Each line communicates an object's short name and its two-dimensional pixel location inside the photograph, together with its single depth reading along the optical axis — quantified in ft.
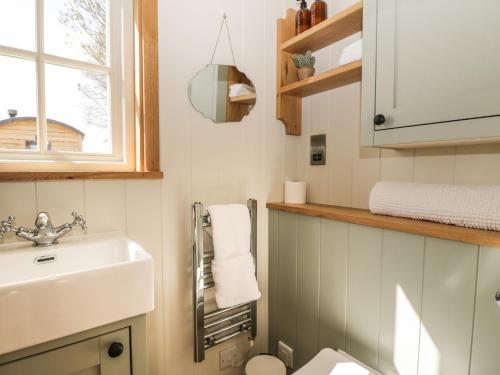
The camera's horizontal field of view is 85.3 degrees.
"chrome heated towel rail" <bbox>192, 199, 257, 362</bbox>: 3.59
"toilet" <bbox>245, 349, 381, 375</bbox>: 2.77
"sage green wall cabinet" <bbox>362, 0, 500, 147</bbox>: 2.12
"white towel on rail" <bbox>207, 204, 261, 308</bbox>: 3.58
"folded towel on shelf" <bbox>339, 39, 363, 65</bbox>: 3.29
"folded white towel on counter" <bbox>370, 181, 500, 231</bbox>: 2.34
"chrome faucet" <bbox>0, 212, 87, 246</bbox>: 2.60
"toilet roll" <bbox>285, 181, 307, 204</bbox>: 4.38
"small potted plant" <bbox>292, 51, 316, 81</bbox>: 4.13
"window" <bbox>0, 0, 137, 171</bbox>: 3.01
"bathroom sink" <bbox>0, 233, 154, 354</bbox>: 1.77
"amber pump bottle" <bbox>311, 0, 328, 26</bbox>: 3.91
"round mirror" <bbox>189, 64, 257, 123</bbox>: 3.80
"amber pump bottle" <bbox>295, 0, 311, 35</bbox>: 4.09
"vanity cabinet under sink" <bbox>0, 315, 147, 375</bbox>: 1.96
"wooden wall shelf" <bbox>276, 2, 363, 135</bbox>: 3.45
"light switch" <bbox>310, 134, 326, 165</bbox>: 4.38
